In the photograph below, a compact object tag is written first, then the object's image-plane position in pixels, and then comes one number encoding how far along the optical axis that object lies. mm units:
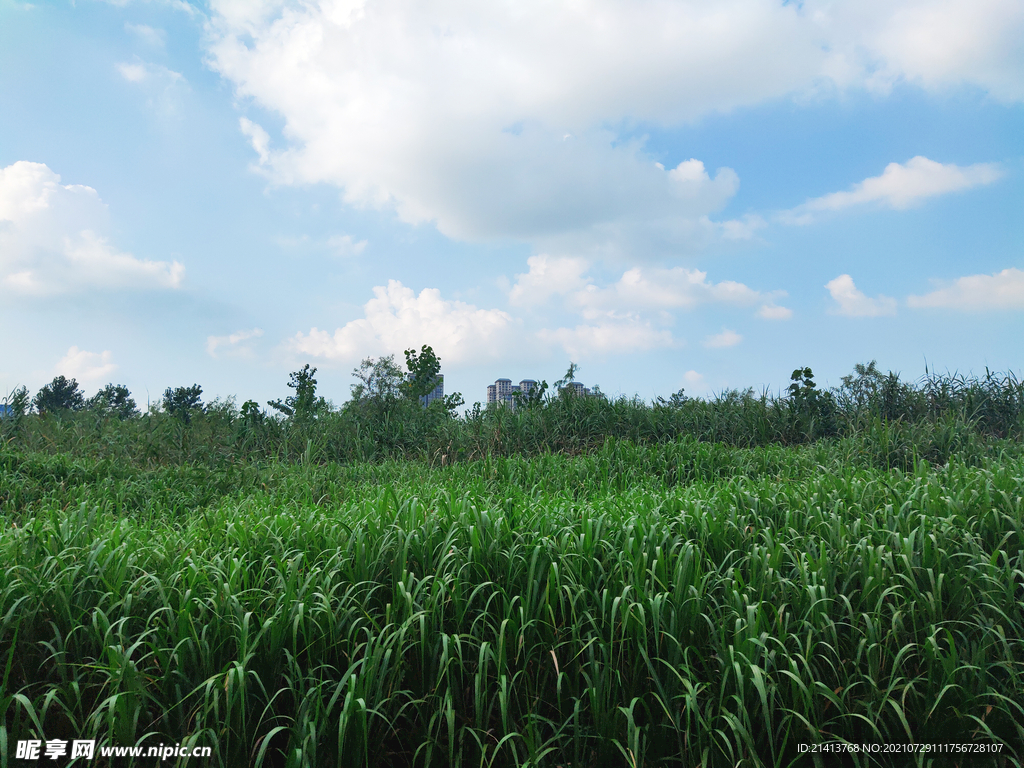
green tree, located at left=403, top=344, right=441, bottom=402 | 13480
